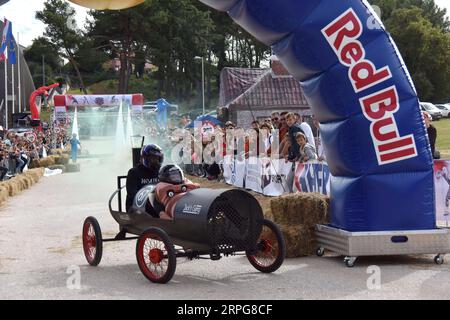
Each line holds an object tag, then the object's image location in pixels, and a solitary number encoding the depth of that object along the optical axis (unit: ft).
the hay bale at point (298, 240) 32.76
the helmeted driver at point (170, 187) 29.54
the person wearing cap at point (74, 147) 116.88
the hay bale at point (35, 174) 82.89
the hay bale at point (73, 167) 107.24
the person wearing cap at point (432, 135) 45.70
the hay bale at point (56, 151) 123.02
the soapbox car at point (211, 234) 27.12
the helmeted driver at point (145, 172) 32.65
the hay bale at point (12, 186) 68.51
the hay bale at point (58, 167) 106.83
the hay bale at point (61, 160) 112.37
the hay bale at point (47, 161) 108.07
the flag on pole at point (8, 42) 137.49
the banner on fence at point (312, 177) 42.32
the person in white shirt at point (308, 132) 47.70
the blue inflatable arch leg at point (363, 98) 30.66
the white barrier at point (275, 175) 43.45
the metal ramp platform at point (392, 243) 30.63
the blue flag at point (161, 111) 168.04
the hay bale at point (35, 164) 105.82
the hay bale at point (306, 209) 33.58
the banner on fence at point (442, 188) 38.45
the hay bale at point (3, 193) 62.03
